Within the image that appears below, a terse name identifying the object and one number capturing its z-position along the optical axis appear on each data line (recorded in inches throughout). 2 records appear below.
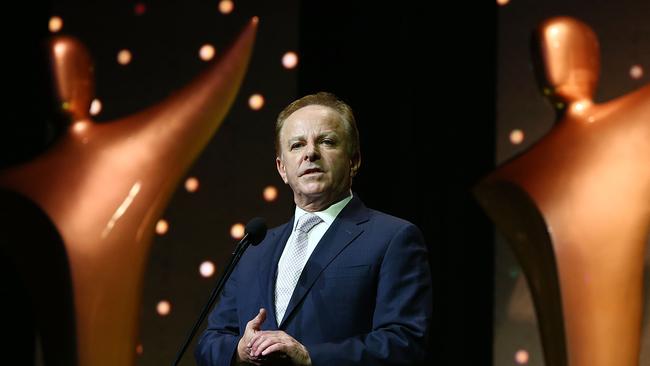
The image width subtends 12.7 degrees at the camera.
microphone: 224.6
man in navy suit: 222.0
